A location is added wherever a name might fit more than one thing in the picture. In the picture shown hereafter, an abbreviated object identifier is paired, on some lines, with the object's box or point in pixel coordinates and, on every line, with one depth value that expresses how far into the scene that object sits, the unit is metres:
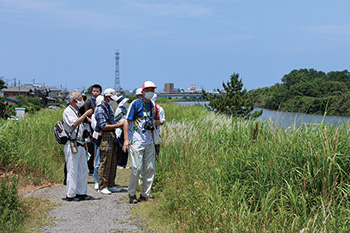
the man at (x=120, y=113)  7.91
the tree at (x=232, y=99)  34.09
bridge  91.56
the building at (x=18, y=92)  112.18
